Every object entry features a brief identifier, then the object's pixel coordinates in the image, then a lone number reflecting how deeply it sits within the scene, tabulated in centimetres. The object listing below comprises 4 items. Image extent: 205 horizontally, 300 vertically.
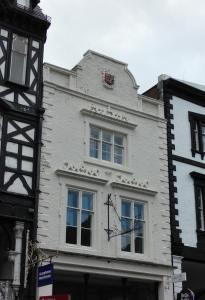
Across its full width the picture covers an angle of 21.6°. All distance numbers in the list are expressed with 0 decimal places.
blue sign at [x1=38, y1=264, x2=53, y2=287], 1519
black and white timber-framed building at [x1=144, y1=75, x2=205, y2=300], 2134
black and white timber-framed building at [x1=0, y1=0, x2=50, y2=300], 1678
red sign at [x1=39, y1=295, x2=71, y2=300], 1250
